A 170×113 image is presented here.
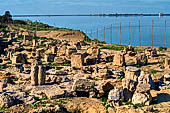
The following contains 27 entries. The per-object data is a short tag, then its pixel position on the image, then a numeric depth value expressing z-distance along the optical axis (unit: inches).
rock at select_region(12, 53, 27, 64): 854.3
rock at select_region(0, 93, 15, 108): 442.3
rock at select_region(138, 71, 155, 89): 572.0
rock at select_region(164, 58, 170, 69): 834.6
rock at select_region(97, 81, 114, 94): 537.0
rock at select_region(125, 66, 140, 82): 622.1
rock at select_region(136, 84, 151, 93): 502.6
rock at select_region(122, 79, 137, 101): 519.7
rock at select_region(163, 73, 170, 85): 667.8
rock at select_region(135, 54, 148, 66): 885.2
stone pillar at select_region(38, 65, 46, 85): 576.6
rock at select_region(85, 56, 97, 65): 875.6
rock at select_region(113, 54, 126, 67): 836.0
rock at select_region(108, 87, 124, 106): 476.8
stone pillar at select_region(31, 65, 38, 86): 574.2
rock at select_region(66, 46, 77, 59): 998.9
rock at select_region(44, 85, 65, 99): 491.0
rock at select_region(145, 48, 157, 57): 1038.0
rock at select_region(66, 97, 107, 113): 447.8
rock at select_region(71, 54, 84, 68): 840.9
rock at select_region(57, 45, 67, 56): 1035.3
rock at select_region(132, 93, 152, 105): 488.9
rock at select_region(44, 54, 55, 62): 917.3
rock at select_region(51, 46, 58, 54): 1076.0
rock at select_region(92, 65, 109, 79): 659.4
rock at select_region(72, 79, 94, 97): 521.0
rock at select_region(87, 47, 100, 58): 967.2
